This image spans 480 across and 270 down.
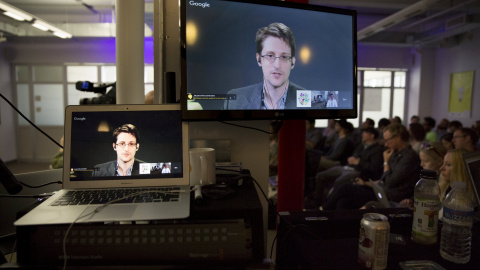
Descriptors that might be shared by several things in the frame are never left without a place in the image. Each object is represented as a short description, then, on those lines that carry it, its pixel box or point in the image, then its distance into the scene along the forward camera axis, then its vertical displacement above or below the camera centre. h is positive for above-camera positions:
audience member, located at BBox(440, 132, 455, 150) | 3.71 -0.37
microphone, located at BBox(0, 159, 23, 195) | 0.87 -0.22
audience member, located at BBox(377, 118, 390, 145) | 5.70 -0.23
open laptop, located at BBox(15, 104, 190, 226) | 0.99 -0.14
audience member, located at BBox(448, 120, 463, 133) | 5.18 -0.23
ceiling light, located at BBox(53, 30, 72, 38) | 5.51 +1.36
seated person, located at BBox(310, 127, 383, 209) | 3.68 -0.75
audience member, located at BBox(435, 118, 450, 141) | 6.21 -0.32
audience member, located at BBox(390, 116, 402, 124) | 5.90 -0.18
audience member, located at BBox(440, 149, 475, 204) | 2.06 -0.39
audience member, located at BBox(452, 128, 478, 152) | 3.30 -0.30
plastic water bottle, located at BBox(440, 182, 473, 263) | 0.96 -0.40
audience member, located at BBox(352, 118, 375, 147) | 5.65 -0.49
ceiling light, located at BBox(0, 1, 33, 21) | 3.88 +1.29
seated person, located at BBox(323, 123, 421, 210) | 2.79 -0.65
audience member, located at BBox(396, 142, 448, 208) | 2.55 -0.40
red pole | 1.66 -0.31
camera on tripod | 1.38 +0.08
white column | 1.33 +0.25
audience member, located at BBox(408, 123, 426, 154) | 4.14 -0.33
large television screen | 1.08 +0.19
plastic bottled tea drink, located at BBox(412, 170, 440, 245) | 1.05 -0.38
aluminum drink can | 0.86 -0.38
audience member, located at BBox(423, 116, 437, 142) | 5.88 -0.33
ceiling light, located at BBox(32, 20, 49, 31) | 4.78 +1.34
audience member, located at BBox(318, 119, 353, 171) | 4.59 -0.60
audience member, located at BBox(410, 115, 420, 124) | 6.58 -0.17
